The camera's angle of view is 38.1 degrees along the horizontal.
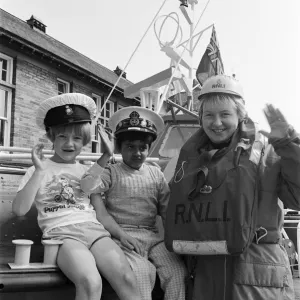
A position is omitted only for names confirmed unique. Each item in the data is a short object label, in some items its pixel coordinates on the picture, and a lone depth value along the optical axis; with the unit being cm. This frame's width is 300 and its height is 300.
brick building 1259
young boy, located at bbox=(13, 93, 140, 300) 219
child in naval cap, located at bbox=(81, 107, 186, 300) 240
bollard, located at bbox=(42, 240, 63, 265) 223
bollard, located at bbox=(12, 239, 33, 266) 217
